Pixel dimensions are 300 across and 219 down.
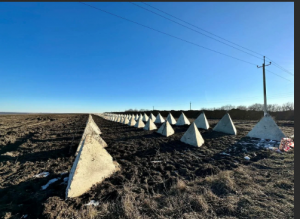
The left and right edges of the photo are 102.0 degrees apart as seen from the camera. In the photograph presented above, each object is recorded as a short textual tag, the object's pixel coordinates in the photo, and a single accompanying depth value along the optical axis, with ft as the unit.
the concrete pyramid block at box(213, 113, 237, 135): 35.99
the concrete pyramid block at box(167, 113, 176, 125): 60.00
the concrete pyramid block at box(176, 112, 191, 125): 55.58
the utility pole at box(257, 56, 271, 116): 42.58
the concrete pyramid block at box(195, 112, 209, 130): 44.12
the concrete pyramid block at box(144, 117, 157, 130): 45.55
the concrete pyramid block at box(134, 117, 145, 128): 52.07
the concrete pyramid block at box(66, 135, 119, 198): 10.54
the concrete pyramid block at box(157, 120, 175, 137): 35.21
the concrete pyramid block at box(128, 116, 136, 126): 57.06
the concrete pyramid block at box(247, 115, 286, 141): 27.66
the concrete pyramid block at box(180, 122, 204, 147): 25.38
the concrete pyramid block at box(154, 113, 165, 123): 67.94
